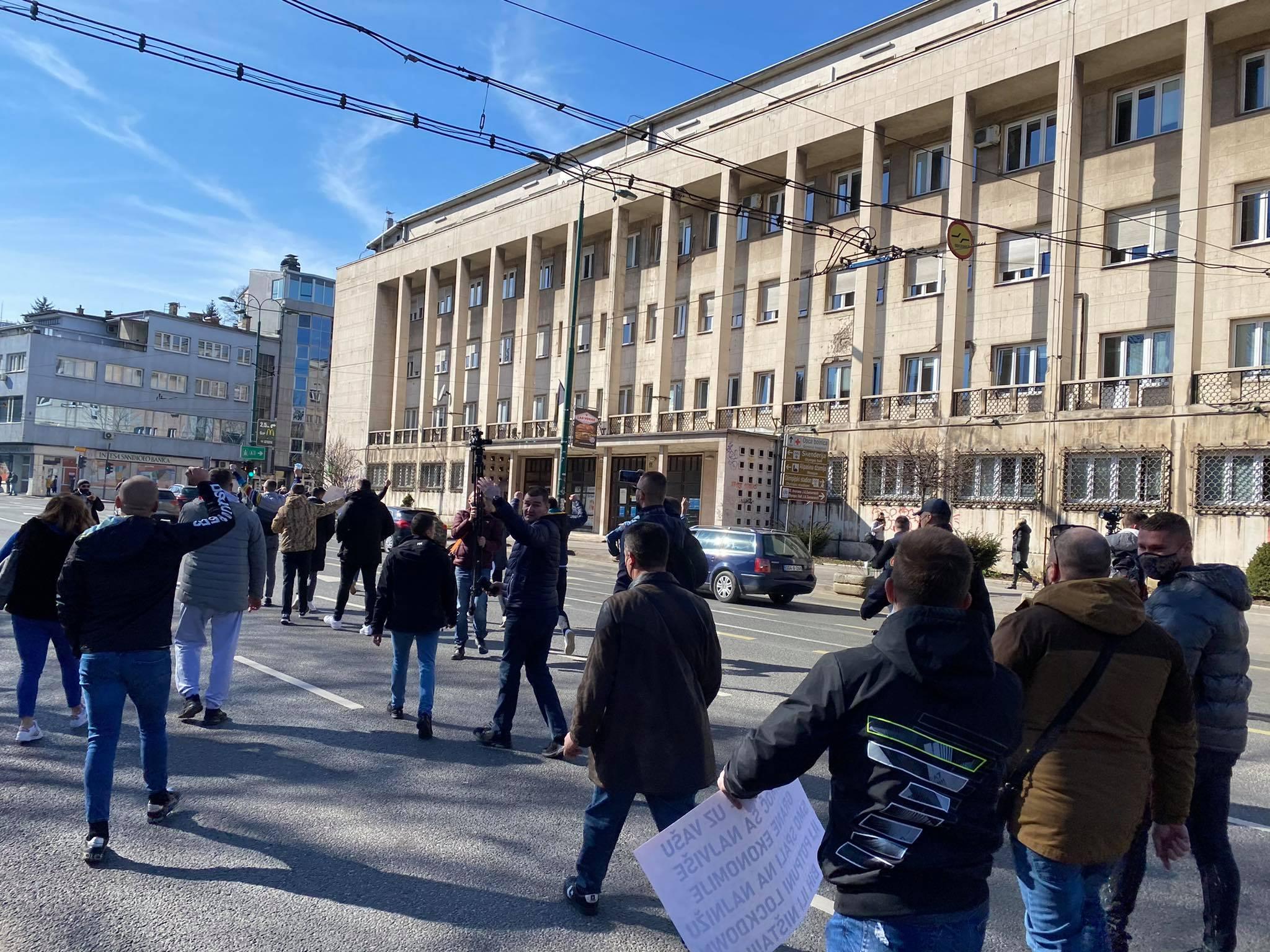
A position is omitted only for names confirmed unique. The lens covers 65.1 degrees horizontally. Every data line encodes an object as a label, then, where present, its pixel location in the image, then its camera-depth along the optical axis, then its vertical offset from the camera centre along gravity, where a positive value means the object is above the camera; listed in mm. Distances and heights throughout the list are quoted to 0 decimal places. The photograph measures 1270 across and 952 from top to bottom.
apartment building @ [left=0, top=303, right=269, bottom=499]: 72812 +6001
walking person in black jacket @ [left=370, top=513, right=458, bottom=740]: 7316 -802
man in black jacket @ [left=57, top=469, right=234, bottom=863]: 4867 -708
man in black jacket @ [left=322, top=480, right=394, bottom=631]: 12219 -664
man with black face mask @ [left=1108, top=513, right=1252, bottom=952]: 3895 -771
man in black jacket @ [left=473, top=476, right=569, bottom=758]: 6832 -896
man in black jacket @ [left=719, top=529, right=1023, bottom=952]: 2467 -612
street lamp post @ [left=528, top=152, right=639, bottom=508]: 31594 +3701
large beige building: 24312 +7169
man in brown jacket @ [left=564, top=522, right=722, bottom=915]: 4074 -876
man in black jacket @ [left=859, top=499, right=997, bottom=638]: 7297 -48
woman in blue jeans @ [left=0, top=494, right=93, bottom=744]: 6418 -762
